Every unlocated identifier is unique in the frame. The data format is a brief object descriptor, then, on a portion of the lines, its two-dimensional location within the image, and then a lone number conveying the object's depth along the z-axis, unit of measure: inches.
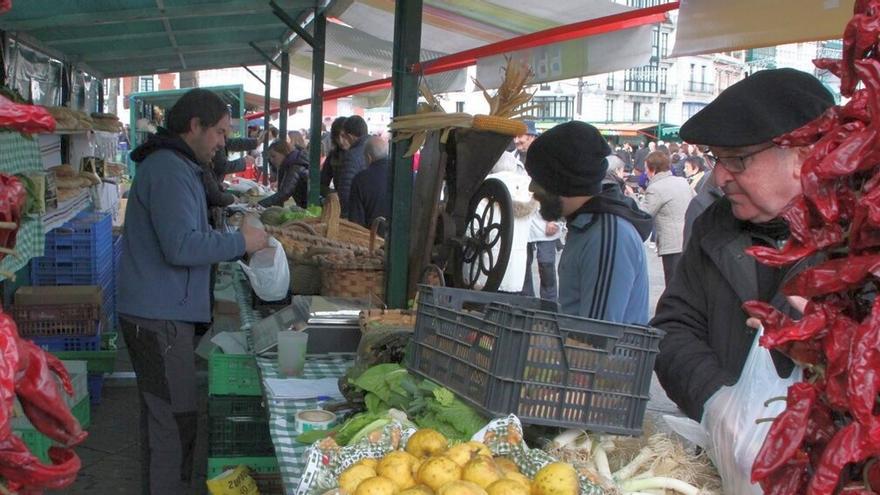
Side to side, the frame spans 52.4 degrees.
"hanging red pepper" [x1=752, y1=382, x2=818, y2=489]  56.8
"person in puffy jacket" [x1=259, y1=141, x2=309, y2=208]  412.2
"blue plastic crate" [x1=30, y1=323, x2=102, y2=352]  252.3
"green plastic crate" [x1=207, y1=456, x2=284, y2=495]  172.1
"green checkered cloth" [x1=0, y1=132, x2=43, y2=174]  169.0
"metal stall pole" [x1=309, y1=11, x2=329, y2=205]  382.3
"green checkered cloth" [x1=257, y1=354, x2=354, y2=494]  106.9
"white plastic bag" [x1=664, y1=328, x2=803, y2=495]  72.4
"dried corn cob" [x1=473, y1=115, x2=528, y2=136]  162.1
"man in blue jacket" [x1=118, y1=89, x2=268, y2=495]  150.8
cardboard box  249.3
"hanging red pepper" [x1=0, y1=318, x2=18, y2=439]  49.8
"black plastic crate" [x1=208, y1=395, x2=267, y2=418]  175.9
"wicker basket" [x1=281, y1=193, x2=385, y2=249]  238.1
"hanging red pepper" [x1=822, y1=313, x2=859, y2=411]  54.3
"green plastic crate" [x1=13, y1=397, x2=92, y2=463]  182.5
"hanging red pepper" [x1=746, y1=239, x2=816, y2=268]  58.8
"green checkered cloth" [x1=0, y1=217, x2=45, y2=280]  167.9
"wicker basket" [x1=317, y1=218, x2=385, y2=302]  196.4
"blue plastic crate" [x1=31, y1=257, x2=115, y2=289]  275.9
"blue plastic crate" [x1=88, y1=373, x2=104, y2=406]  256.8
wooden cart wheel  154.6
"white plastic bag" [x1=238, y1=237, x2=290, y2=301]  191.6
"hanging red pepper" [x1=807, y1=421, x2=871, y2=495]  52.6
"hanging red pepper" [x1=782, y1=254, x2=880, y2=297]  53.9
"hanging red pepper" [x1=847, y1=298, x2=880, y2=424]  51.7
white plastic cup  147.9
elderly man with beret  87.7
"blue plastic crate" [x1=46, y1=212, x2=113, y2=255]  277.7
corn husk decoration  162.9
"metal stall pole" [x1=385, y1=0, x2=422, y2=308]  190.2
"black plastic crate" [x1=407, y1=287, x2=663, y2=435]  93.6
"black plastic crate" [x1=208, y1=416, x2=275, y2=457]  177.0
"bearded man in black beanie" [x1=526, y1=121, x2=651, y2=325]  127.2
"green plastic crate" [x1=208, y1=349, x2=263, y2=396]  175.6
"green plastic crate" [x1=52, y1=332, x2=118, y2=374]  253.1
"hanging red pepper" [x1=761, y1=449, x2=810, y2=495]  58.0
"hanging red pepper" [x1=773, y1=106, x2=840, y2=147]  58.9
